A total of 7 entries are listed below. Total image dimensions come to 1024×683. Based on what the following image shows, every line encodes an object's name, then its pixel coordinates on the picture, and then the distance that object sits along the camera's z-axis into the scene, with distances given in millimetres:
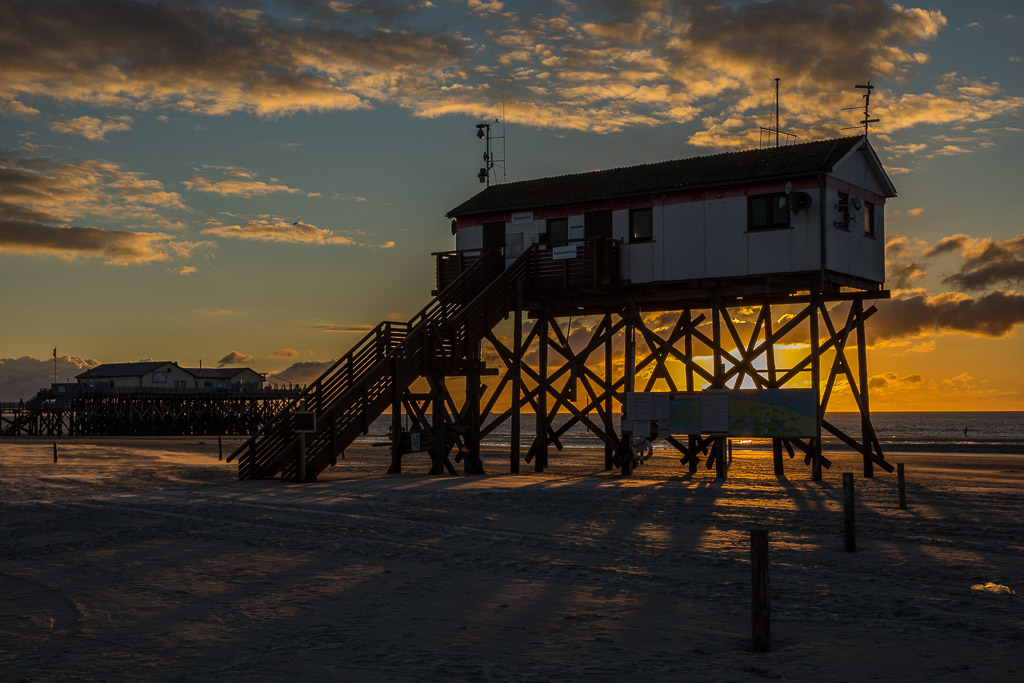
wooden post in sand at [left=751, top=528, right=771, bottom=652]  9320
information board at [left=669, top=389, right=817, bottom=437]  28109
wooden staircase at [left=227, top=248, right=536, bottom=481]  27266
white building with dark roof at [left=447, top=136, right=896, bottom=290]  28469
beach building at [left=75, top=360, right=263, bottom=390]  105812
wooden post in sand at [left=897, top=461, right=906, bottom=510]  20438
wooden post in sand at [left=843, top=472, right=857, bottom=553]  15000
